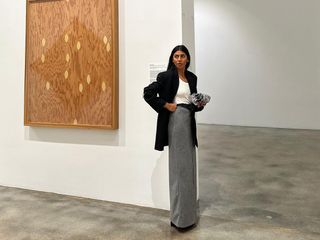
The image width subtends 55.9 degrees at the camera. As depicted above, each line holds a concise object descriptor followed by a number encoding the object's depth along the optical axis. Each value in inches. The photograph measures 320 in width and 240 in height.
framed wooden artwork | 120.0
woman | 94.9
